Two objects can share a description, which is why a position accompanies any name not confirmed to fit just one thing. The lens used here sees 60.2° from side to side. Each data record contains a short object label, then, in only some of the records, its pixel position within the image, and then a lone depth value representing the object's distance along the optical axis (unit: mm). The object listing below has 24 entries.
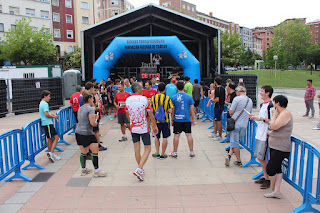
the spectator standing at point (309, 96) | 11844
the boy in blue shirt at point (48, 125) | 6461
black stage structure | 18078
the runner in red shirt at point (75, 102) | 7969
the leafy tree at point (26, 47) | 34625
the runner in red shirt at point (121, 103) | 8407
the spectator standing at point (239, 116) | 5926
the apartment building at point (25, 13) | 39312
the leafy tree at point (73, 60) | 43594
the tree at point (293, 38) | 77500
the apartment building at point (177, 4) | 80688
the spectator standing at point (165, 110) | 6629
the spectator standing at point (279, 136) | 4160
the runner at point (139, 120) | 5438
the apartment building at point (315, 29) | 121875
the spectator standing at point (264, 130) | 4832
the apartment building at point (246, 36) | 116444
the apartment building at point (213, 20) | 95062
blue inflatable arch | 15742
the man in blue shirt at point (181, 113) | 6578
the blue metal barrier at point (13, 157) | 5035
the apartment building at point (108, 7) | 72625
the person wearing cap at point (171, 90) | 9628
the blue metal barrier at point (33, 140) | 5961
